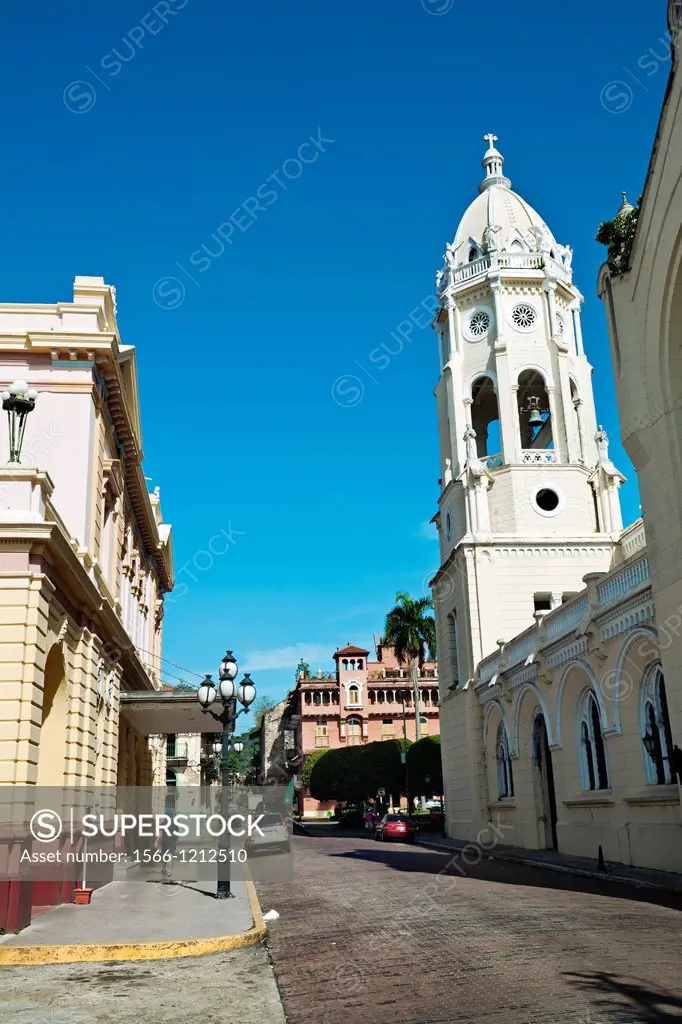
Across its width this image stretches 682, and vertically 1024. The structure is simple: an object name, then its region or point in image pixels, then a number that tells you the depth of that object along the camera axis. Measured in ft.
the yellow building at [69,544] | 42.86
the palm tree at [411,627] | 221.66
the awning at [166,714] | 74.64
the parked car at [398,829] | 124.98
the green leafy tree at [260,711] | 376.11
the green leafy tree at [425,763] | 191.21
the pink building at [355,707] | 261.65
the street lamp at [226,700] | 53.47
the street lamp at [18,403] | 46.60
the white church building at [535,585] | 65.82
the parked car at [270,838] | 100.58
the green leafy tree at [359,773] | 200.44
